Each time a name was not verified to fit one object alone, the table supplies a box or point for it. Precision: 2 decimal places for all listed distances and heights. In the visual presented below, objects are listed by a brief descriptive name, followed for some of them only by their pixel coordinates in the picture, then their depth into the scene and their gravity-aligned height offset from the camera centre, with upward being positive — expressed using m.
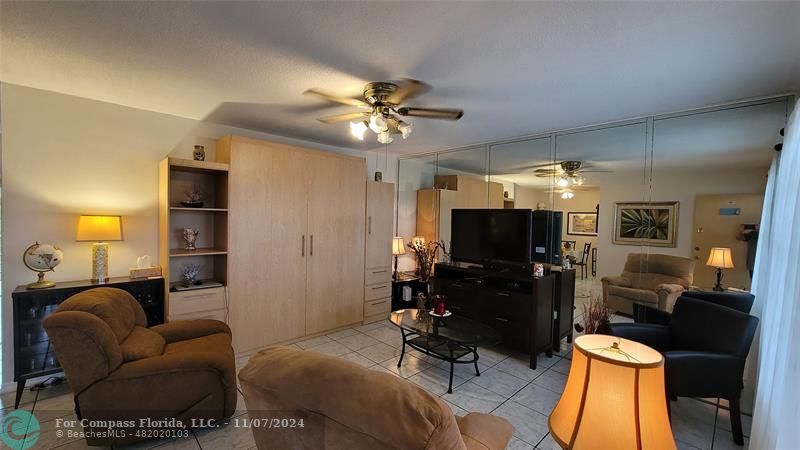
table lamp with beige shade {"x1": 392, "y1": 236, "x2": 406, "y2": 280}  4.90 -0.48
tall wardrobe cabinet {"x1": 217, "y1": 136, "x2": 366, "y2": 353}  3.31 -0.32
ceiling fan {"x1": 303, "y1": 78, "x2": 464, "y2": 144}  2.33 +0.88
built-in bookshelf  2.98 -0.22
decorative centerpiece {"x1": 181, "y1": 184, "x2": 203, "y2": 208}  3.18 +0.14
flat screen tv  3.50 -0.23
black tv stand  3.21 -0.95
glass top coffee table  2.76 -1.06
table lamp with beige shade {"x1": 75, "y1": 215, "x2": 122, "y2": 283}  2.64 -0.22
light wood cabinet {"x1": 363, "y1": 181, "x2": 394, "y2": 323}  4.39 -0.52
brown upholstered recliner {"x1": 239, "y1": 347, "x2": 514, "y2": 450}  0.84 -0.57
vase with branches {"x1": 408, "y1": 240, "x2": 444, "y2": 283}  4.89 -0.59
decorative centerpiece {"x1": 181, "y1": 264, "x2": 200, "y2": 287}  3.23 -0.66
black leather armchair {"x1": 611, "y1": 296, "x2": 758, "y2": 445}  2.08 -0.93
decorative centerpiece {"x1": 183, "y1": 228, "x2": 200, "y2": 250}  3.18 -0.26
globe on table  2.46 -0.41
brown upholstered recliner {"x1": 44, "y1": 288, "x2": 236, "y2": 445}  1.79 -1.00
